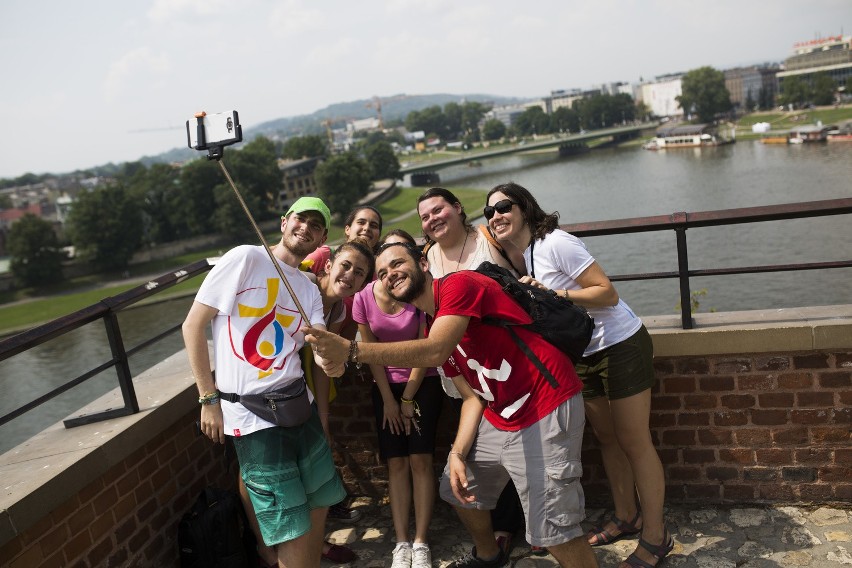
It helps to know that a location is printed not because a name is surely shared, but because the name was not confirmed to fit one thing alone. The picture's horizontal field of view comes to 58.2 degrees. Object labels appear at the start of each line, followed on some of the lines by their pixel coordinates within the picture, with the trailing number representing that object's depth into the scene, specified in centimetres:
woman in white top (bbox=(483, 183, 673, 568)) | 300
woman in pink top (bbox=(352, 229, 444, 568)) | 343
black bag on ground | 345
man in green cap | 287
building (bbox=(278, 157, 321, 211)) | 8444
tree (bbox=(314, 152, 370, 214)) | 7256
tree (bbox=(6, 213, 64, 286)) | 6228
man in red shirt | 249
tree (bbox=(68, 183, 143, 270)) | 6400
